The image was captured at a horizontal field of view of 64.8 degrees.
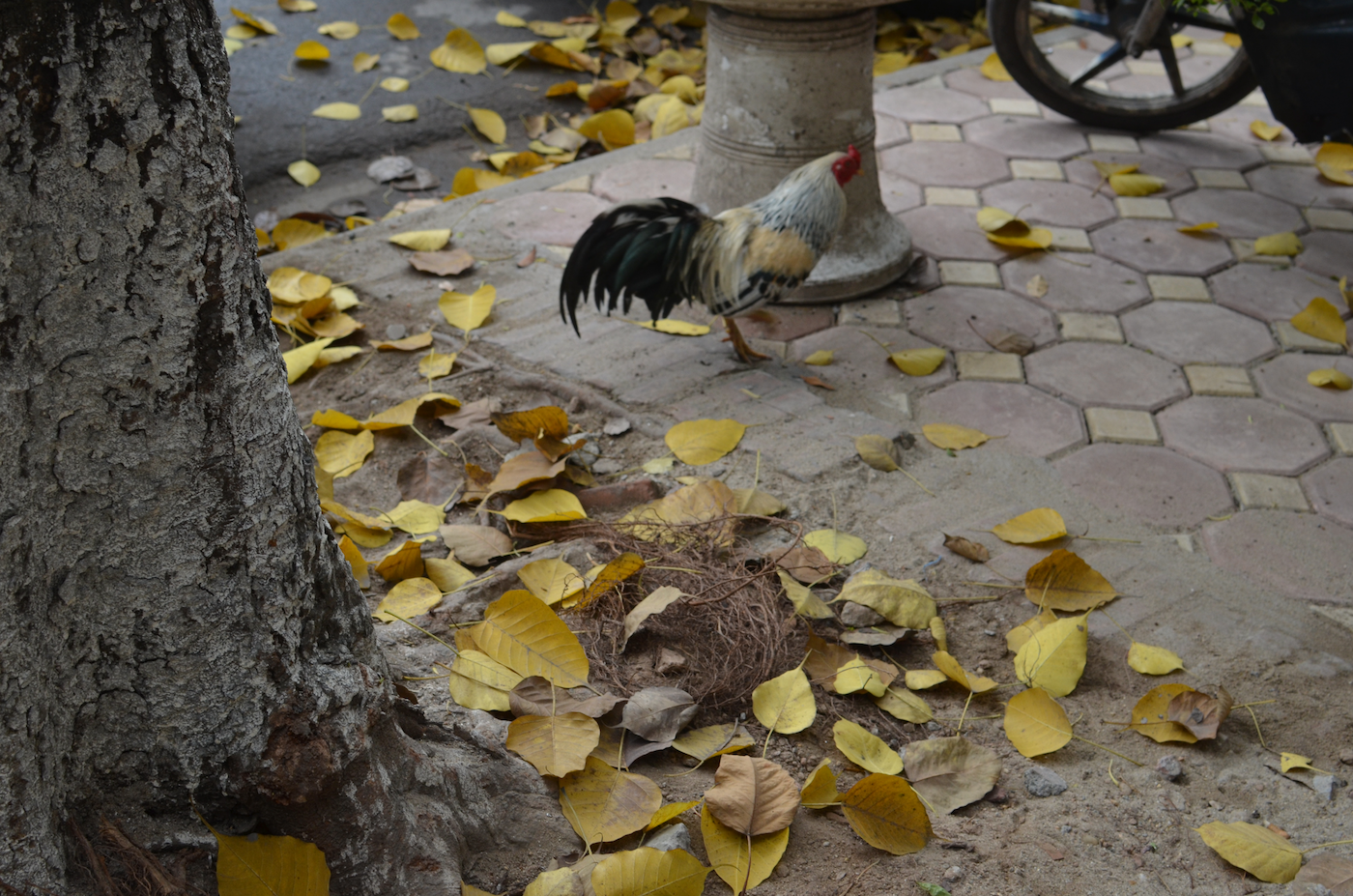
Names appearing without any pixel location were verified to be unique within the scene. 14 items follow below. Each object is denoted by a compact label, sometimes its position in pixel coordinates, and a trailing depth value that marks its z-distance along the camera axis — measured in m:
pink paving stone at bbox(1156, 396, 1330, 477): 2.43
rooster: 2.62
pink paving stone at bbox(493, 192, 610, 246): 3.30
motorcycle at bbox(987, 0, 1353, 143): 3.21
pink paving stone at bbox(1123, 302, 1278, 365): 2.84
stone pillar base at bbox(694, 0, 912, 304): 2.86
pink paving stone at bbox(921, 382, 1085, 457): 2.47
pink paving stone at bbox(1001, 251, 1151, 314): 3.06
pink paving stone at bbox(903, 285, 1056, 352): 2.89
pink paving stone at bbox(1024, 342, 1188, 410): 2.65
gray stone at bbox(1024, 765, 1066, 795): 1.56
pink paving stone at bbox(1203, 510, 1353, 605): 2.06
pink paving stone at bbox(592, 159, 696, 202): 3.55
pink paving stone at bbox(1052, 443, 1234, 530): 2.26
